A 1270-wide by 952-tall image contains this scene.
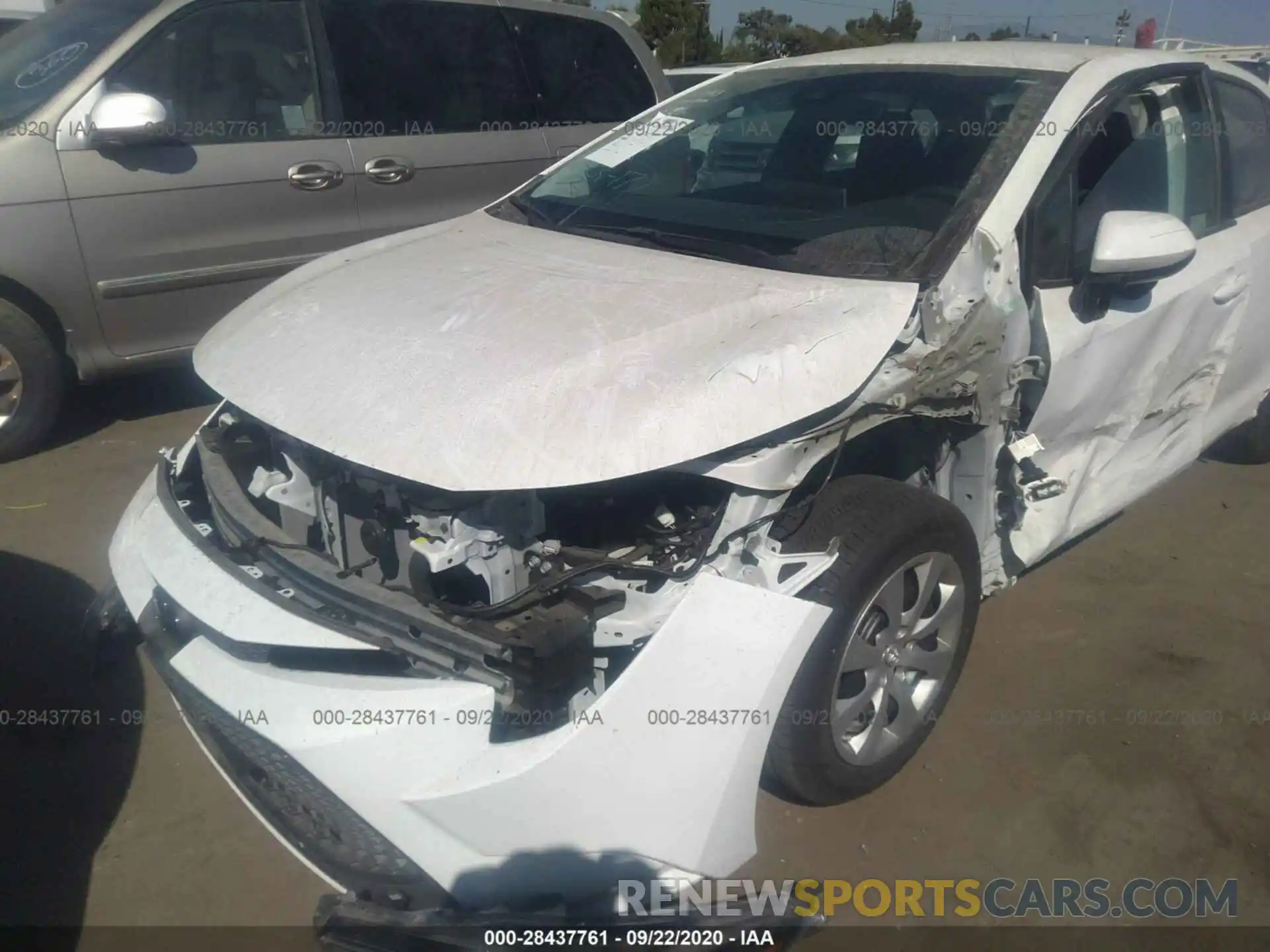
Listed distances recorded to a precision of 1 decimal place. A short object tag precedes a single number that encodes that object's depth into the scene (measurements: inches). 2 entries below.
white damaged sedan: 69.4
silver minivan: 157.8
